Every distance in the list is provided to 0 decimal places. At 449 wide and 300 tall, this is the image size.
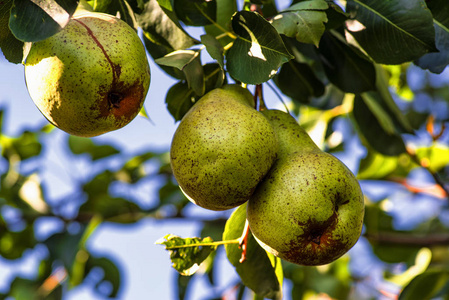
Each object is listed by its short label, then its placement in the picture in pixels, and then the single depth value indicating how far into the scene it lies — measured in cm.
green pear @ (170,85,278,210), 103
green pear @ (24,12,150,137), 102
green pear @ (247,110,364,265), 103
